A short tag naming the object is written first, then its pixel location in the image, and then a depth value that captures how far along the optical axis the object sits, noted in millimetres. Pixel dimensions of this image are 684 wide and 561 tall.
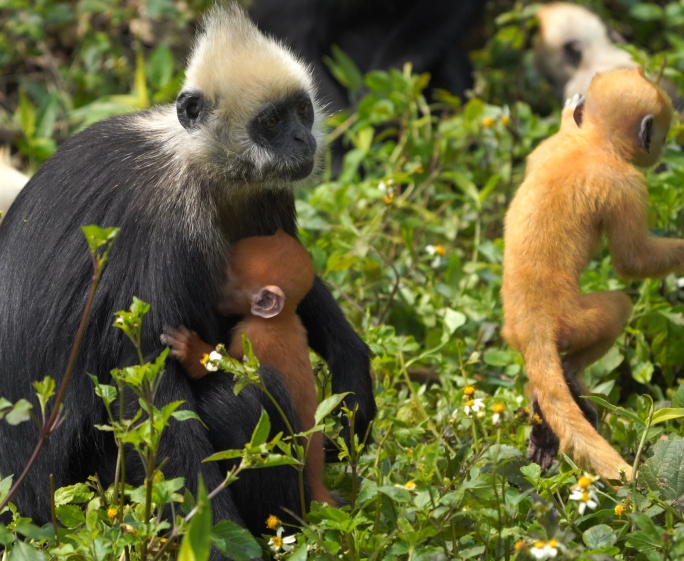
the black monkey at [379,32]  13773
